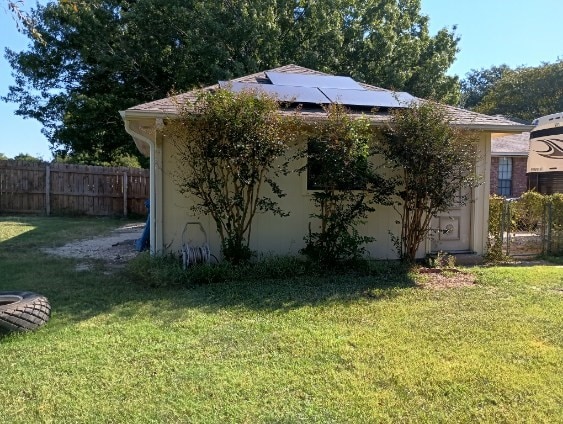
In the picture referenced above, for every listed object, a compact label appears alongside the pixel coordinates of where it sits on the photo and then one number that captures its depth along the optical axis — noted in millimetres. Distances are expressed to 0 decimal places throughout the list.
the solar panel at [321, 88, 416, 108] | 8117
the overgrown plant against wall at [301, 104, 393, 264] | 6883
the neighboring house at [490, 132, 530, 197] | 17297
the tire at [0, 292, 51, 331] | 4285
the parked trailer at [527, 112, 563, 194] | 12109
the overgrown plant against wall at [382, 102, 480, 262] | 7059
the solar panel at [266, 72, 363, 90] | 8875
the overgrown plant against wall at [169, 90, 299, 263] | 6508
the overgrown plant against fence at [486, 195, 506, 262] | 8883
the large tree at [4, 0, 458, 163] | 16109
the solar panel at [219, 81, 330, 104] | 7684
